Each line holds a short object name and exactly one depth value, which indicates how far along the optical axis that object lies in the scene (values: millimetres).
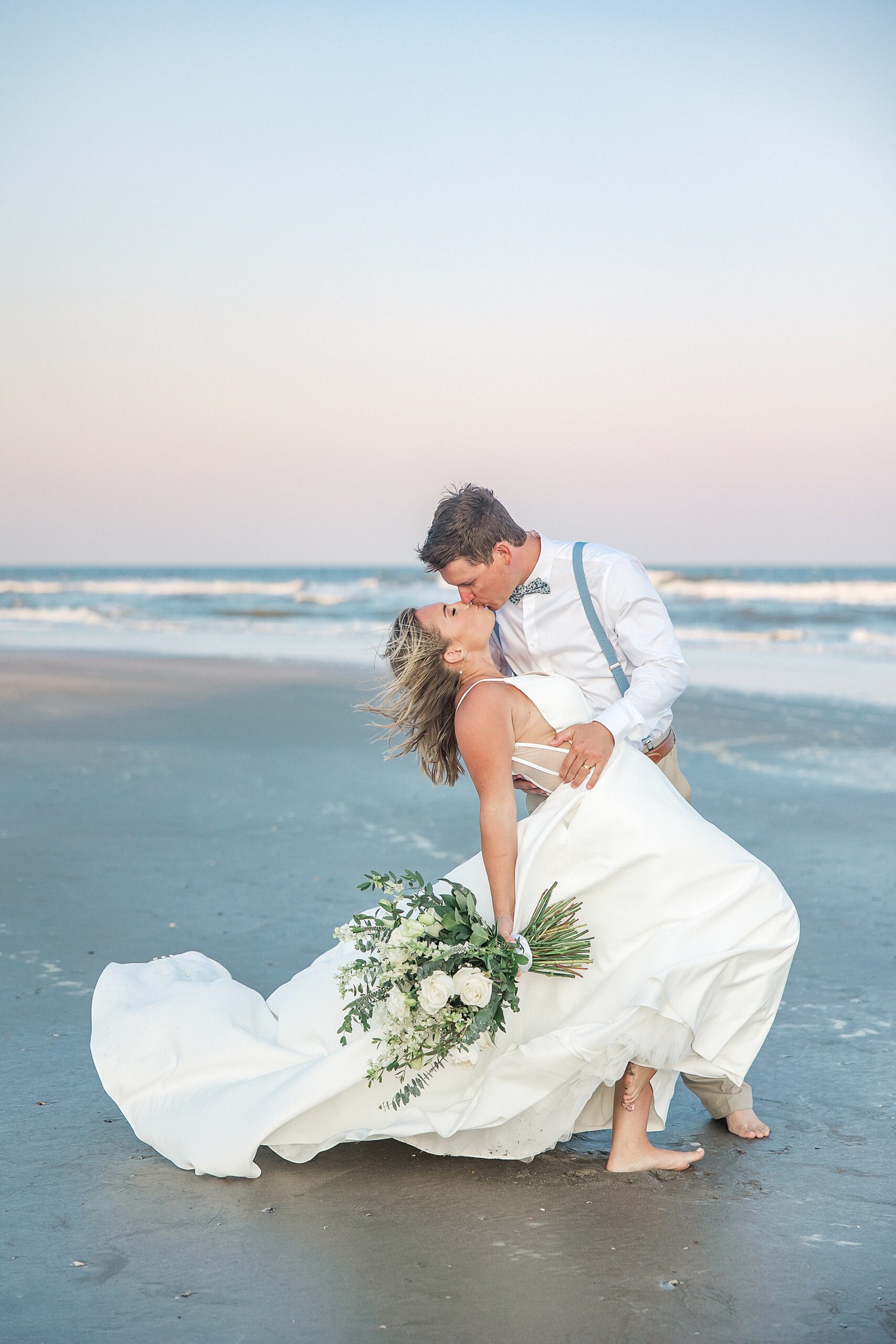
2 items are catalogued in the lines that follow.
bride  3164
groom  3814
